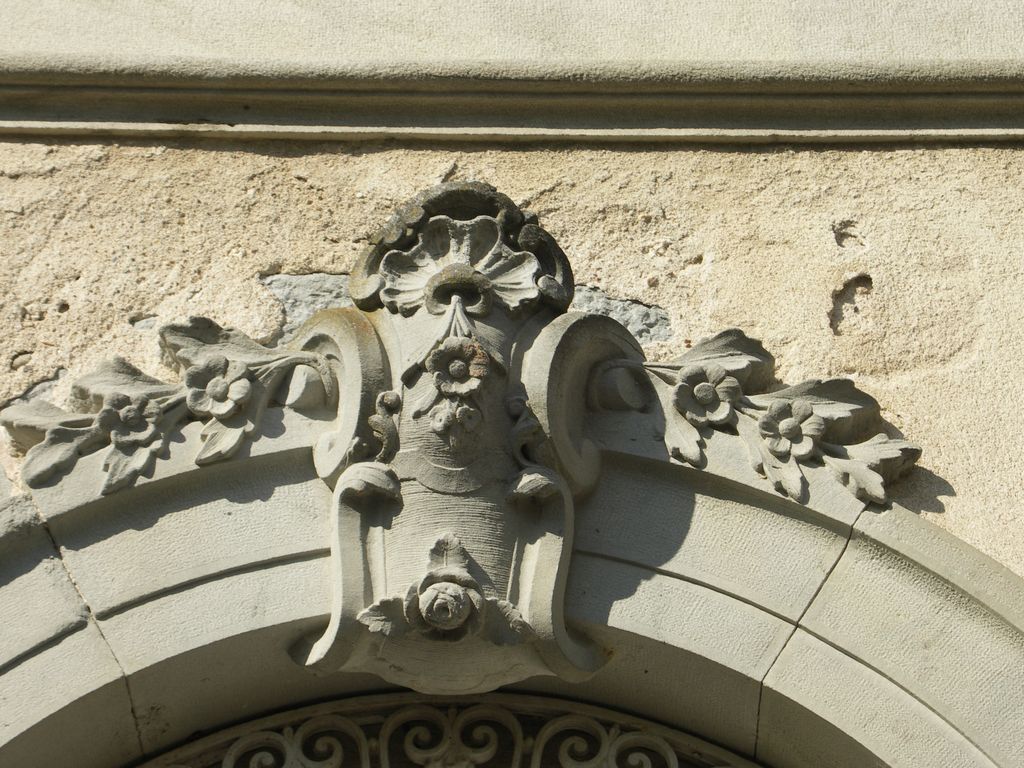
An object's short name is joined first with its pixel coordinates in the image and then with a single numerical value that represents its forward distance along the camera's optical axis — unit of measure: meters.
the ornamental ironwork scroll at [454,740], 6.05
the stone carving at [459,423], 5.52
